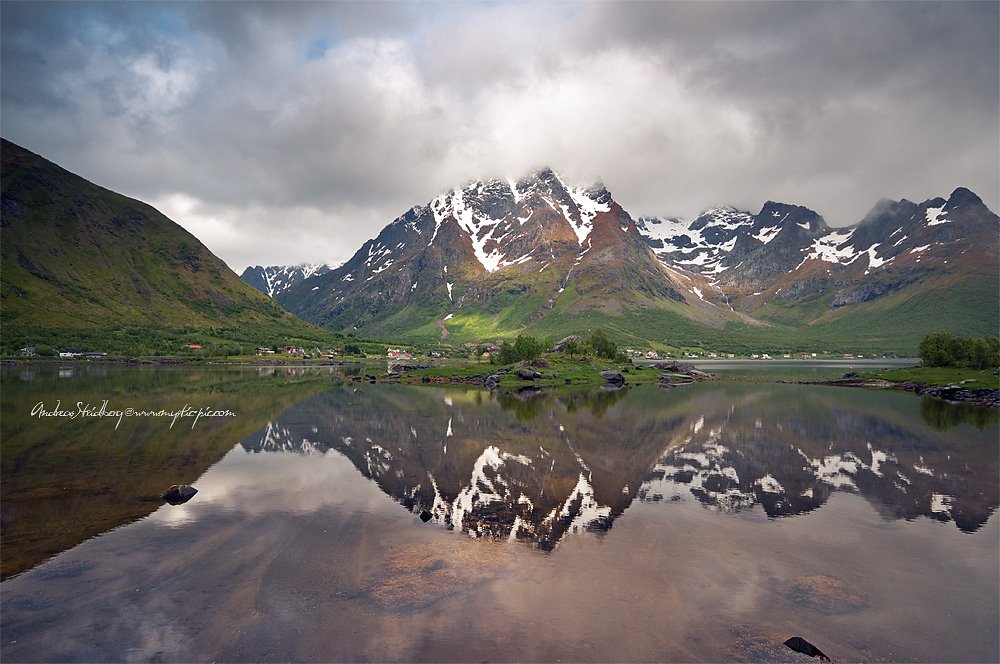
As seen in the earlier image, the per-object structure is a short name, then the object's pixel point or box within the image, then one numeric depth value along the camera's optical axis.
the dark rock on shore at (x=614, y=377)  122.12
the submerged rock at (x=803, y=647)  15.99
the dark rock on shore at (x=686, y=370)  151.21
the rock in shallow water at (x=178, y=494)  30.44
